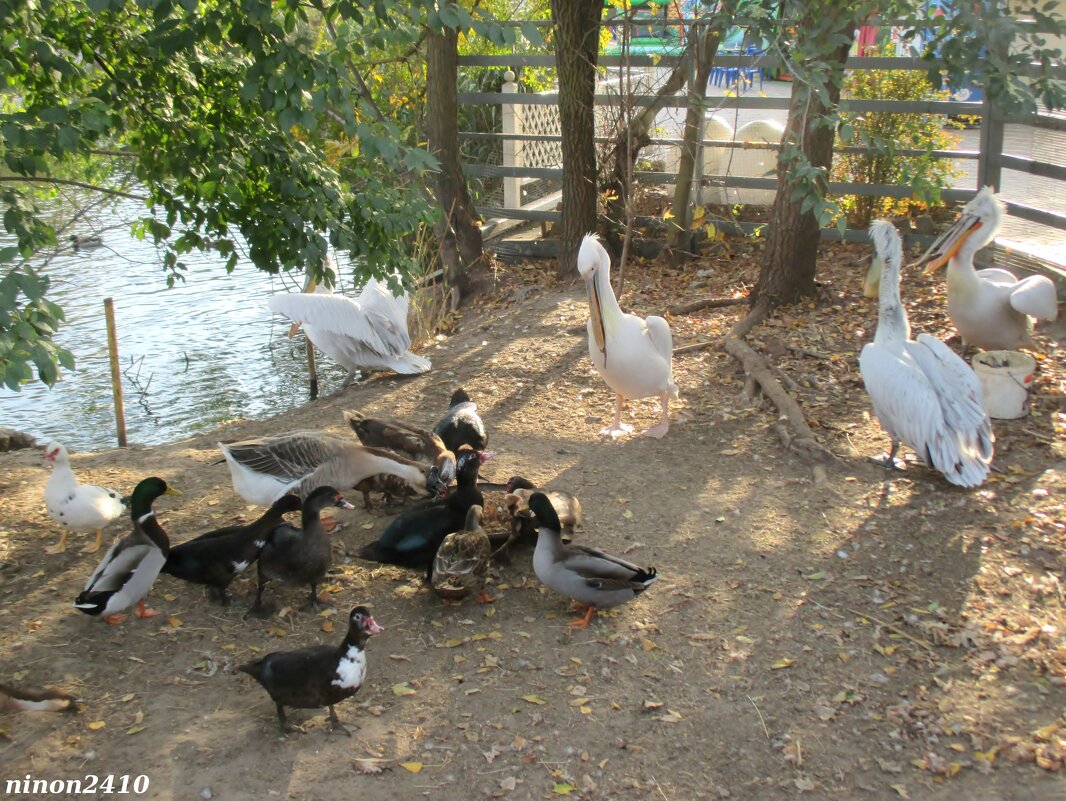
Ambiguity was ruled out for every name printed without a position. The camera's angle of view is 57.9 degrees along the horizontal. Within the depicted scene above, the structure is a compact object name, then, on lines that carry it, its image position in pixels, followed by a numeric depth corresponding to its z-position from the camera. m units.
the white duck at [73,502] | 5.20
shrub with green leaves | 10.09
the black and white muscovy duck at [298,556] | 4.81
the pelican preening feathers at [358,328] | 8.52
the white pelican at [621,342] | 6.62
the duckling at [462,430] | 6.38
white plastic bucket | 6.46
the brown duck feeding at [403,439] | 6.23
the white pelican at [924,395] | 5.66
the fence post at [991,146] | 9.23
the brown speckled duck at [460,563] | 4.74
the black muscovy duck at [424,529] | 5.00
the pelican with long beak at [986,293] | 6.98
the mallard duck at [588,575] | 4.67
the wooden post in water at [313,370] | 9.35
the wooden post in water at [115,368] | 7.56
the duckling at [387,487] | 5.84
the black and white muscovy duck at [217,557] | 4.83
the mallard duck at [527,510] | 5.29
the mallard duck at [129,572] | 4.62
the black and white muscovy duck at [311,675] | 3.94
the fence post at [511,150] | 12.62
